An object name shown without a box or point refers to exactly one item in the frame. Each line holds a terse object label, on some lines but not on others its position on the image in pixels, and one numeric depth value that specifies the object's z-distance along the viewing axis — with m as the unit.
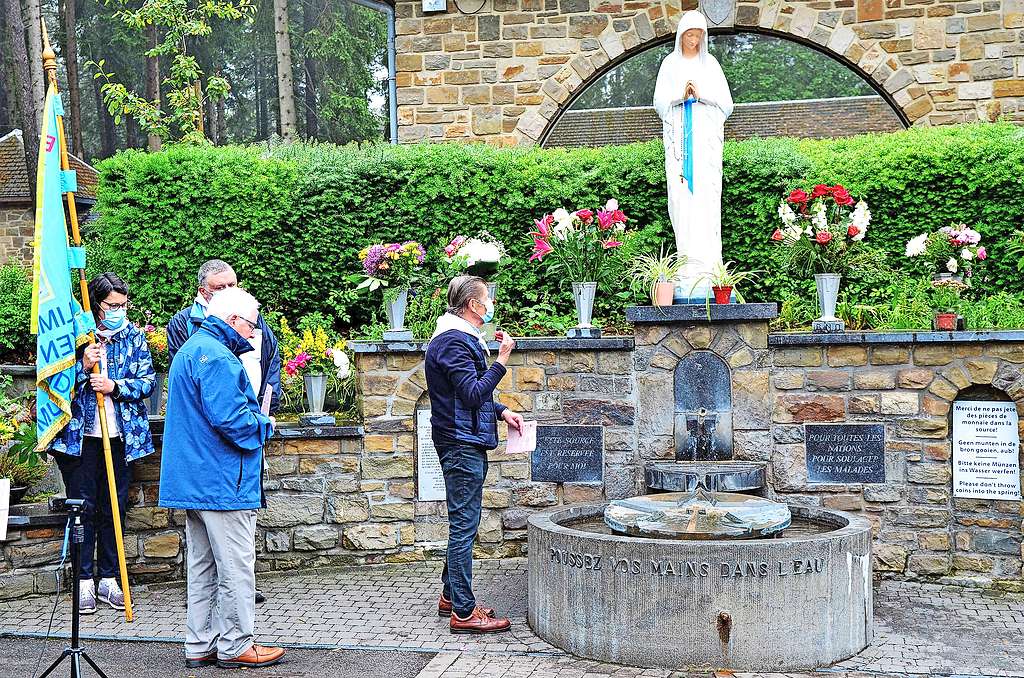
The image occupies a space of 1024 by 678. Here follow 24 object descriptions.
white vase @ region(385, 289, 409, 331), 7.77
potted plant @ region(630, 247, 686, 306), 7.60
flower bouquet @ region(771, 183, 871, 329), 7.66
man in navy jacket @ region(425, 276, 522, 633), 5.51
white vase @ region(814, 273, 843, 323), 7.63
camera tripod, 4.68
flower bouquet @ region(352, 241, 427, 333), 7.78
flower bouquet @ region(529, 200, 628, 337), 8.13
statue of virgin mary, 7.96
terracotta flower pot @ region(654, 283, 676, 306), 7.59
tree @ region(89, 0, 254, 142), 13.76
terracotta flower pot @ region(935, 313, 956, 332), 7.23
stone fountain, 5.12
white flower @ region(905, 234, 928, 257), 7.96
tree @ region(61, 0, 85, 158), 22.58
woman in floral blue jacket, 6.41
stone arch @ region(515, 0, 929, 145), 11.73
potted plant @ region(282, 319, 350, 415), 7.64
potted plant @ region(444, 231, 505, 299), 8.17
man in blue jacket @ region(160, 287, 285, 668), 5.07
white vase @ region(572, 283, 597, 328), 7.83
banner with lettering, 6.09
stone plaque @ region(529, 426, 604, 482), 7.66
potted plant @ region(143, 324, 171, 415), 7.81
